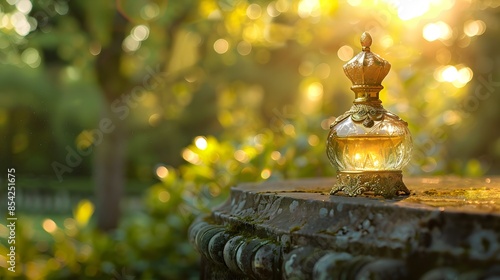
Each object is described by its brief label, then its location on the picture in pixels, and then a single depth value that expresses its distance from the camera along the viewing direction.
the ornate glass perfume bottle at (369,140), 0.80
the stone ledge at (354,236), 0.65
